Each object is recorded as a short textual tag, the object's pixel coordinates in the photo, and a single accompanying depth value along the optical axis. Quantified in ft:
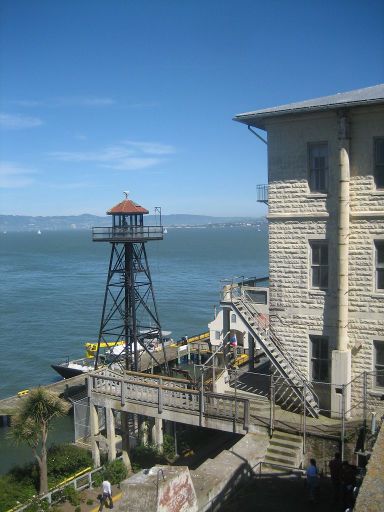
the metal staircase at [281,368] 62.08
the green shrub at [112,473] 64.95
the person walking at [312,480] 44.27
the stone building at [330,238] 60.64
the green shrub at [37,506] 55.99
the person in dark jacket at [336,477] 43.19
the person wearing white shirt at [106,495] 54.90
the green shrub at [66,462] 73.87
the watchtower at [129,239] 94.73
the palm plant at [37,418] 66.39
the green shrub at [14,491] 62.44
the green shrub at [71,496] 59.10
